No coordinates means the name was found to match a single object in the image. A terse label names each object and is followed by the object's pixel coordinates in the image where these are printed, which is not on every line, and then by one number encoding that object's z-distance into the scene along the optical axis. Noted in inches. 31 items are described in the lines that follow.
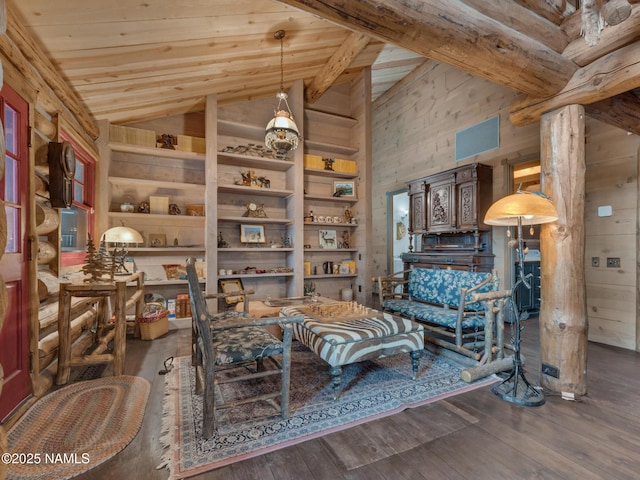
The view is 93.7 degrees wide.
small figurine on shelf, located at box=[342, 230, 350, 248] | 194.5
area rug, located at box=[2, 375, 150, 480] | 57.0
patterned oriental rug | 61.6
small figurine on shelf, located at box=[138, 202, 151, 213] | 148.3
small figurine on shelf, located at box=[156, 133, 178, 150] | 151.8
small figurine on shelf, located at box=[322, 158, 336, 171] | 186.4
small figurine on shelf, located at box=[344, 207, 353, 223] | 193.0
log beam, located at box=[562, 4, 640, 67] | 69.5
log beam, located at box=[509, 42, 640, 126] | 72.1
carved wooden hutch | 170.1
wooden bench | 98.6
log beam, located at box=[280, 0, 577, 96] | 56.6
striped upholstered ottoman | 81.4
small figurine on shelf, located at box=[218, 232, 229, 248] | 160.6
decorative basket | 133.1
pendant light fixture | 127.6
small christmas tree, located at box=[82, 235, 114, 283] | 104.3
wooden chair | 64.7
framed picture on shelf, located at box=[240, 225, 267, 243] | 166.6
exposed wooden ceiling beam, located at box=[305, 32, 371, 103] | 138.0
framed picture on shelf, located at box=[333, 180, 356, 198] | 189.5
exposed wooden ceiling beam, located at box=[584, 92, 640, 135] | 93.4
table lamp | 122.0
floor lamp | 78.4
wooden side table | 89.6
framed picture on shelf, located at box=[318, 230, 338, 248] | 187.9
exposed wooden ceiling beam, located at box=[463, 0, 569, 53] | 70.7
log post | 83.6
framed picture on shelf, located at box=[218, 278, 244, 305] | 159.4
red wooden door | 72.2
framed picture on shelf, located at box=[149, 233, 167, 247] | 152.1
